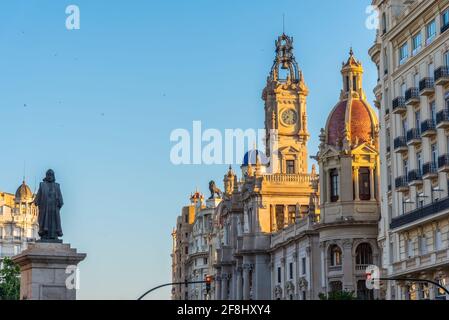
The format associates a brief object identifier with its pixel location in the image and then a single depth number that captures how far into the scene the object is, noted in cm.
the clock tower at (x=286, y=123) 12094
